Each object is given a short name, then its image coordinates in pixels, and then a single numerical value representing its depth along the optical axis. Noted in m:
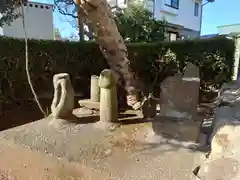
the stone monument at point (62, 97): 3.48
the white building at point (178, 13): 13.24
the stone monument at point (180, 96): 2.88
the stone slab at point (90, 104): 4.37
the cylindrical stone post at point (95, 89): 4.37
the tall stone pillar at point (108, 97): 3.44
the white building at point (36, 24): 8.59
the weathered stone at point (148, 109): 4.08
